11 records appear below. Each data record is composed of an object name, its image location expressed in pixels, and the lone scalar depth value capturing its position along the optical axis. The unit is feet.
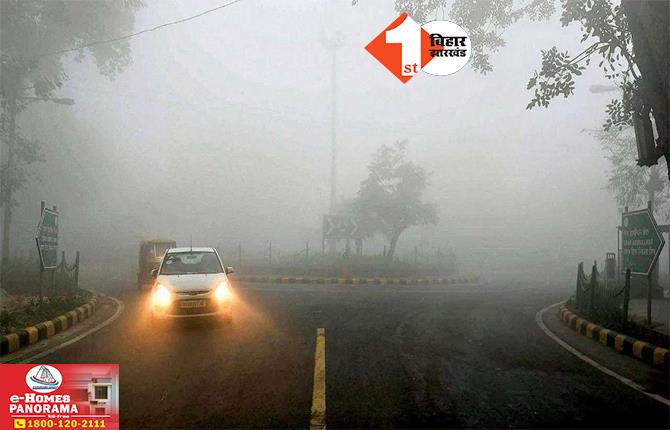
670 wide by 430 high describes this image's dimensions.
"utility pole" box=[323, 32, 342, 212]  116.22
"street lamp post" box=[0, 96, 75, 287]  56.95
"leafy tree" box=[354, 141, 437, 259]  104.68
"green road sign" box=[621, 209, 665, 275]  30.78
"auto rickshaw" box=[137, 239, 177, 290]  57.26
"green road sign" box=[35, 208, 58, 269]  34.25
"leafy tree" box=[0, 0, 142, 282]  59.00
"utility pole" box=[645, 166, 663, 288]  73.82
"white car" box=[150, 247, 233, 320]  30.42
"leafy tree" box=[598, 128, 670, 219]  81.56
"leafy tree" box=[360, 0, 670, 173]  25.36
